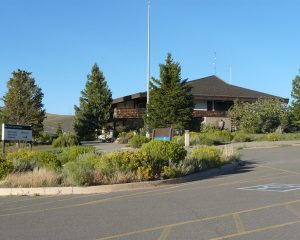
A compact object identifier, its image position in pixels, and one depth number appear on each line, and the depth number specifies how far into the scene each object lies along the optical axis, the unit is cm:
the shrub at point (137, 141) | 2561
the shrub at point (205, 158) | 1446
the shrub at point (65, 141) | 2812
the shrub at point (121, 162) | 1172
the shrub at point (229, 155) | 1700
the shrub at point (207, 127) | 3543
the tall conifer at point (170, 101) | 3348
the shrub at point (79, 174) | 1120
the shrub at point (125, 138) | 3238
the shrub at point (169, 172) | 1246
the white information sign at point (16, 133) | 1783
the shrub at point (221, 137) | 2810
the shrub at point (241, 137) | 2896
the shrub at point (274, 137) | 2927
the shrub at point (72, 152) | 1487
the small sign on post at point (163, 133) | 1995
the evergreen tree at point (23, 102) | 3358
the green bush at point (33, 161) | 1250
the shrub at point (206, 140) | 2667
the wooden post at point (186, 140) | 2547
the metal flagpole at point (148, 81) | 3463
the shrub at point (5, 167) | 1178
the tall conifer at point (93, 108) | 4090
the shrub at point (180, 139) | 2646
